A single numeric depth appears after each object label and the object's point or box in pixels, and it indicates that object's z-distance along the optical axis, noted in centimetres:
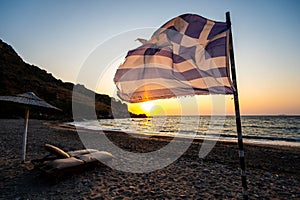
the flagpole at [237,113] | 295
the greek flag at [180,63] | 274
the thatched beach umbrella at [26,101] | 698
